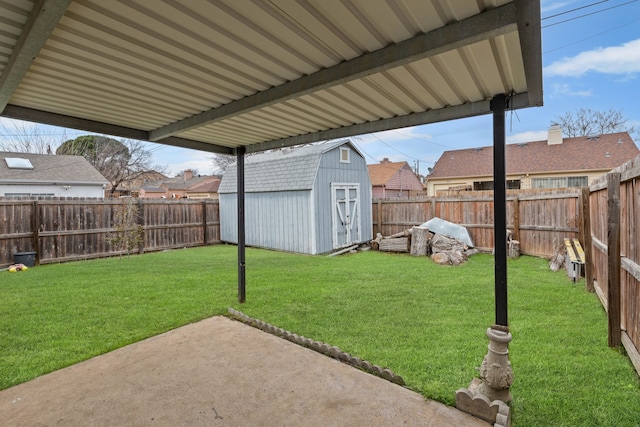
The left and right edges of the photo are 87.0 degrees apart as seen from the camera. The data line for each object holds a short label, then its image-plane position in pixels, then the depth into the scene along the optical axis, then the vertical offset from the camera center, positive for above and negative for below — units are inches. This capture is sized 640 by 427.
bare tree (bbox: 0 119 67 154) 820.6 +194.7
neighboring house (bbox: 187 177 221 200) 1285.2 +80.1
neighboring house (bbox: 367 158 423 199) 990.4 +86.6
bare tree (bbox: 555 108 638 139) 763.4 +193.7
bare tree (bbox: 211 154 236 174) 1167.0 +176.1
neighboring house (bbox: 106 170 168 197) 929.3 +86.7
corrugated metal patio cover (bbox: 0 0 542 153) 63.5 +37.6
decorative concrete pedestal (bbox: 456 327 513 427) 83.1 -47.6
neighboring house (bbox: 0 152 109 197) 534.0 +62.9
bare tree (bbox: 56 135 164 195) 900.0 +159.1
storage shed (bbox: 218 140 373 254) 384.8 +12.4
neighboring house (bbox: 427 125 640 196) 616.4 +84.2
